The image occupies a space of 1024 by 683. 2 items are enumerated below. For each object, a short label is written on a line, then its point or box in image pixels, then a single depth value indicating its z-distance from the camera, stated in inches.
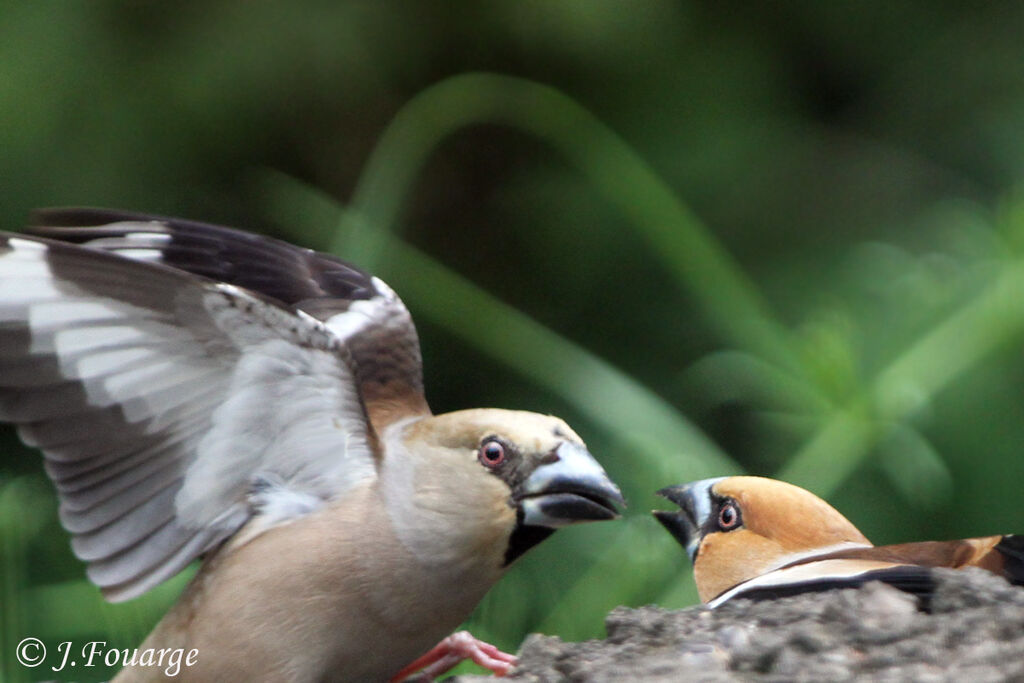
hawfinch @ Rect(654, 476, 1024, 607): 120.2
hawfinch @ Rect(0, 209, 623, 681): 119.9
